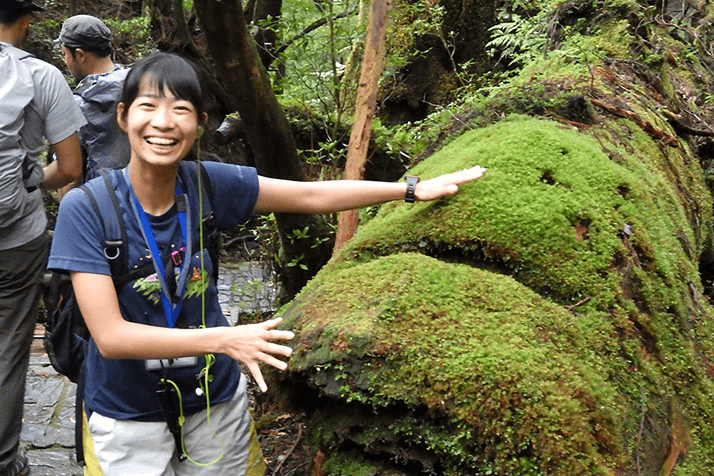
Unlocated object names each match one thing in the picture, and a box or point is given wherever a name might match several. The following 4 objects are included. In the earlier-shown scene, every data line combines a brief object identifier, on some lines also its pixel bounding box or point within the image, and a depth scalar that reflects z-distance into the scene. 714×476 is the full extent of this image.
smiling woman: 2.13
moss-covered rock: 2.09
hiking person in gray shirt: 3.66
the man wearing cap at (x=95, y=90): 4.07
